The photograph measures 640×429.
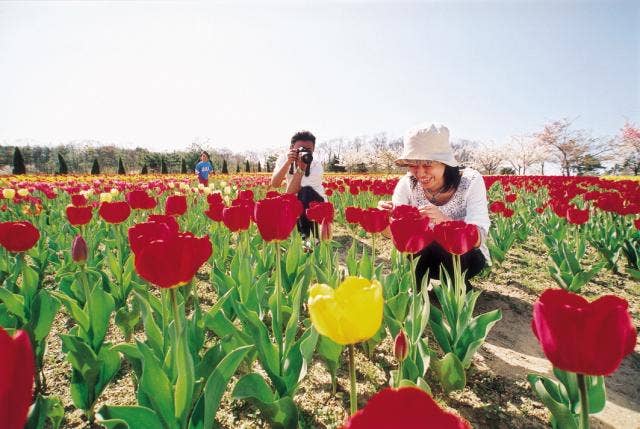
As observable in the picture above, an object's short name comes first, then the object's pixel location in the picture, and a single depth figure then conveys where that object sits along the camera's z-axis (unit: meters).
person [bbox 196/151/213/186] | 9.98
